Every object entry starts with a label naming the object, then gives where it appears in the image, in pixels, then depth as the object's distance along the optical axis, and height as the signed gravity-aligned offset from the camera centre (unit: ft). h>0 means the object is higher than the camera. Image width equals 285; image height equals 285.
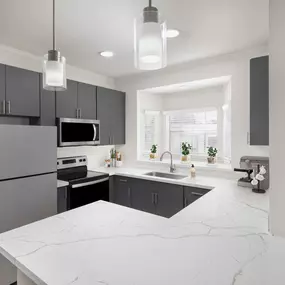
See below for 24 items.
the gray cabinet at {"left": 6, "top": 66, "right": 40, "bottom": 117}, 7.26 +1.62
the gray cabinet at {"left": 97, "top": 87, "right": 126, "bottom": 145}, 10.51 +1.22
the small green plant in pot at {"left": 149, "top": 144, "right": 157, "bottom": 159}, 11.68 -0.70
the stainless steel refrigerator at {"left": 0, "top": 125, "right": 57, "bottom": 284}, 5.83 -1.12
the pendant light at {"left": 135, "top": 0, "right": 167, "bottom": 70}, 3.03 +1.45
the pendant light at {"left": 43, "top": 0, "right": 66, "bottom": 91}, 4.10 +1.30
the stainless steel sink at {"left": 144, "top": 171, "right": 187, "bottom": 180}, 9.84 -1.70
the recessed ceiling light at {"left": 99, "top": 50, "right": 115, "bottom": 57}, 8.51 +3.40
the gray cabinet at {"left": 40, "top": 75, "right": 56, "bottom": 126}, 8.16 +1.19
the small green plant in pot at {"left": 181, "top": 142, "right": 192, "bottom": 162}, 10.55 -0.68
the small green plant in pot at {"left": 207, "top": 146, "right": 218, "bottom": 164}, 9.93 -0.73
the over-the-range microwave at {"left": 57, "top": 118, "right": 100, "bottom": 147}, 8.58 +0.30
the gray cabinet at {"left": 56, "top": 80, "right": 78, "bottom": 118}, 8.73 +1.52
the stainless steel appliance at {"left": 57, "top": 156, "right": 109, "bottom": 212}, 8.00 -1.80
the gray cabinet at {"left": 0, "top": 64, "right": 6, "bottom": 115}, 7.04 +1.61
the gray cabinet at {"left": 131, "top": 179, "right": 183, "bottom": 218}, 8.37 -2.37
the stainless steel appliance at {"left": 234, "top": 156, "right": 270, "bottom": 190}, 7.17 -0.99
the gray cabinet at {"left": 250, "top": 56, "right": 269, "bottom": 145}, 6.69 +1.19
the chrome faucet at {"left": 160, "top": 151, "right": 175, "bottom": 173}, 10.24 -1.32
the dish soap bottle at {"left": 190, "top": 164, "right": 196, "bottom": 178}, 8.99 -1.36
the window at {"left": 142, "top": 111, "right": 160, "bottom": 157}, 12.66 +0.54
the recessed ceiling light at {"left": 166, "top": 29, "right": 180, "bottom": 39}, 6.77 +3.37
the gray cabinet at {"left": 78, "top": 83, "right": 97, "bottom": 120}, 9.57 +1.70
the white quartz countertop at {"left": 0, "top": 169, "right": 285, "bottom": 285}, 2.54 -1.58
